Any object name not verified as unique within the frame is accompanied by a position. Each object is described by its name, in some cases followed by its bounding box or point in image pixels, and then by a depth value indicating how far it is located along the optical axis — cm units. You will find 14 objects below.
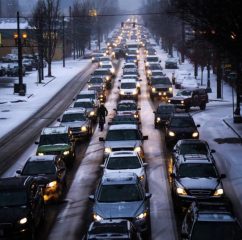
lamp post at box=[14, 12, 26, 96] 6001
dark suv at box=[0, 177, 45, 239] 1767
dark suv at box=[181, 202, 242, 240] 1483
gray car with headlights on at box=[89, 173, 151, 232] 1833
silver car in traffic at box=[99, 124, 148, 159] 2909
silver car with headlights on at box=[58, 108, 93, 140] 3600
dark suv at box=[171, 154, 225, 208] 2070
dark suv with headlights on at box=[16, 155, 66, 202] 2275
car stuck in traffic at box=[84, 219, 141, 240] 1426
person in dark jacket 3950
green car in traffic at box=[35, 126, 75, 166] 2936
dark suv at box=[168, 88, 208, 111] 4978
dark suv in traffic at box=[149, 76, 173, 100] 5594
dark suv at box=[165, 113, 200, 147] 3381
